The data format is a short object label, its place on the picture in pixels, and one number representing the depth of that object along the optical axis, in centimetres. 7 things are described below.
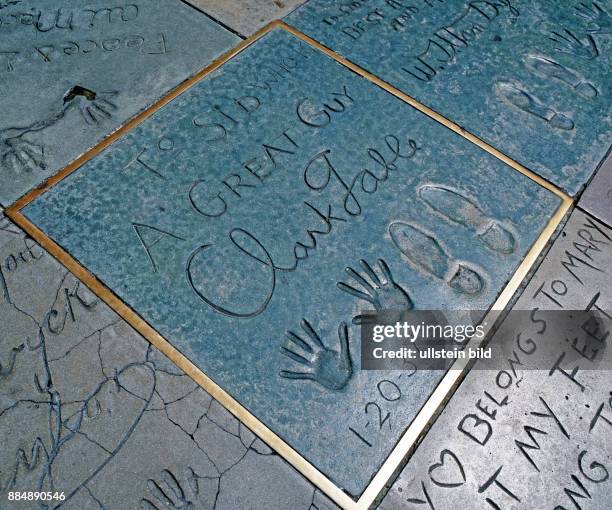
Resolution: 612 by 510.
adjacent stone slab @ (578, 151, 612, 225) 140
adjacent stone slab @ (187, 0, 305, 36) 167
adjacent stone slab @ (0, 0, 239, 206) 138
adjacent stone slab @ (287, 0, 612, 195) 151
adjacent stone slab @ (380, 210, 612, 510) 104
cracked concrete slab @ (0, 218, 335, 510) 100
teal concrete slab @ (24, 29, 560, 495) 112
